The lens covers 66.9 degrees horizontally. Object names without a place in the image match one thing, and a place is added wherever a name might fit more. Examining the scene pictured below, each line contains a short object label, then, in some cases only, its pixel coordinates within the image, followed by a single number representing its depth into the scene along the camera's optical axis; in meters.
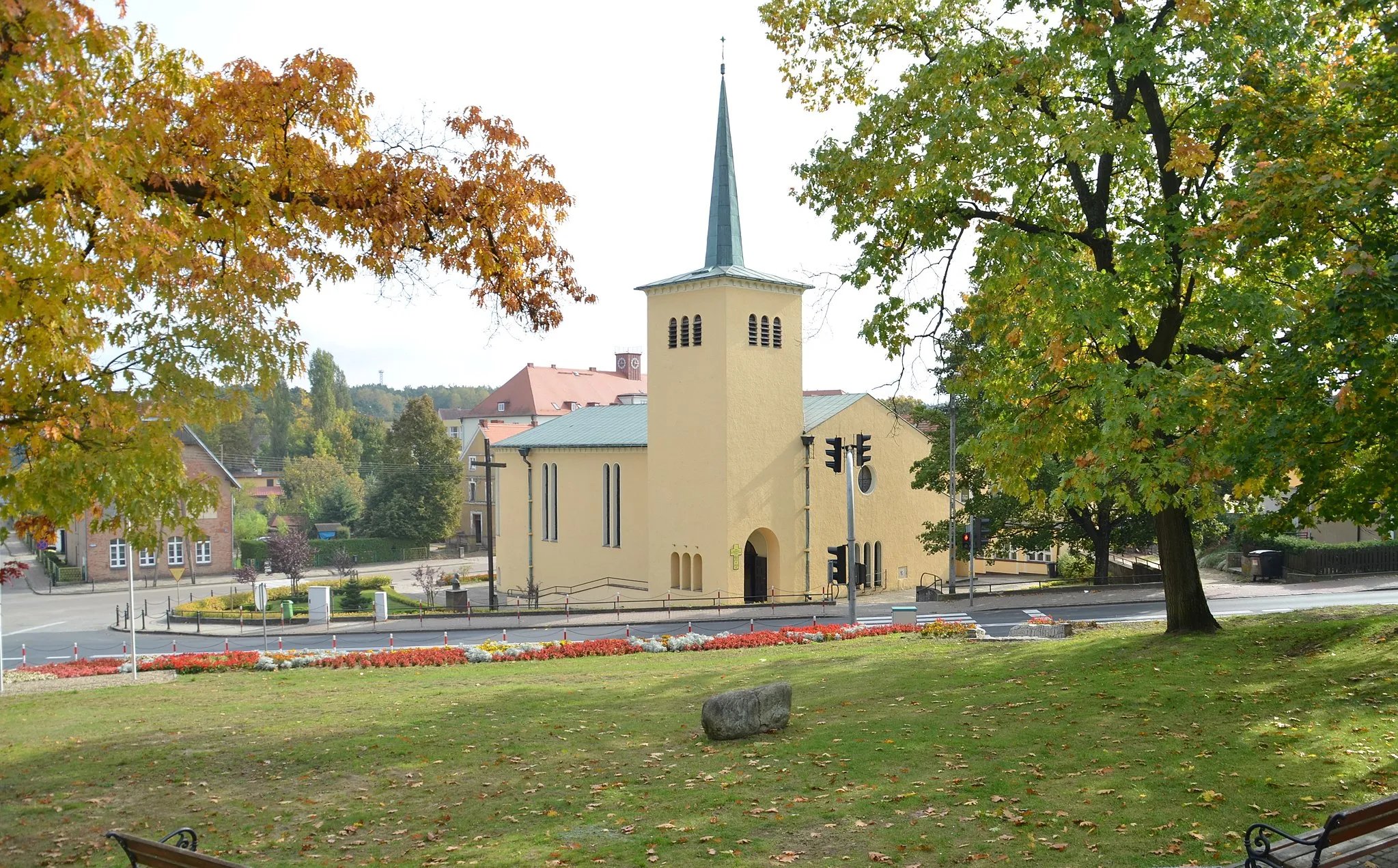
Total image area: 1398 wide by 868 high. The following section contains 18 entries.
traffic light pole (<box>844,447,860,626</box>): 29.52
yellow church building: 40.47
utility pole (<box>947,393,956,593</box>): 36.06
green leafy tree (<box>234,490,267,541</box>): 74.06
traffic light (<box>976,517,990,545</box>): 35.09
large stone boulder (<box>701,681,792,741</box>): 11.48
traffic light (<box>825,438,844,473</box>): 28.28
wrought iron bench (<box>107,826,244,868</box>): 6.04
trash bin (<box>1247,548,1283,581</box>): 38.47
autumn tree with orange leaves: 8.48
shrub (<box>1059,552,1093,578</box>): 45.00
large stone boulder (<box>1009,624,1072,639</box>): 22.25
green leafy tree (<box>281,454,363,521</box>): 85.50
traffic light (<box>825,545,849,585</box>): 30.27
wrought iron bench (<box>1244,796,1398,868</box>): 5.98
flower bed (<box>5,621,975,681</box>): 23.41
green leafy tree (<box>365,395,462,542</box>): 74.94
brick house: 58.97
